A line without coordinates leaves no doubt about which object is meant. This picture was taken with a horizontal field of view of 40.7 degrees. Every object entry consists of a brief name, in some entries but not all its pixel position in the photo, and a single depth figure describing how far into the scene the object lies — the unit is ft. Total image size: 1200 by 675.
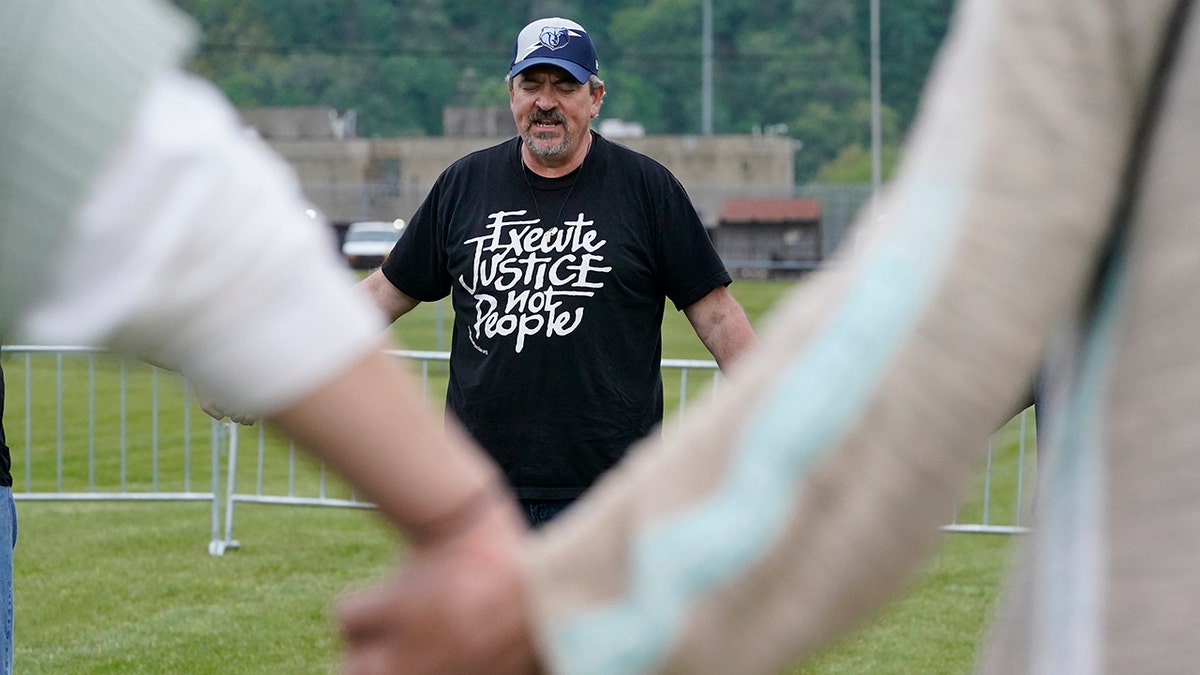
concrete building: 235.20
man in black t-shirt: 16.89
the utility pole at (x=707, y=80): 266.28
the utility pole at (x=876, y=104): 204.03
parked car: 152.20
